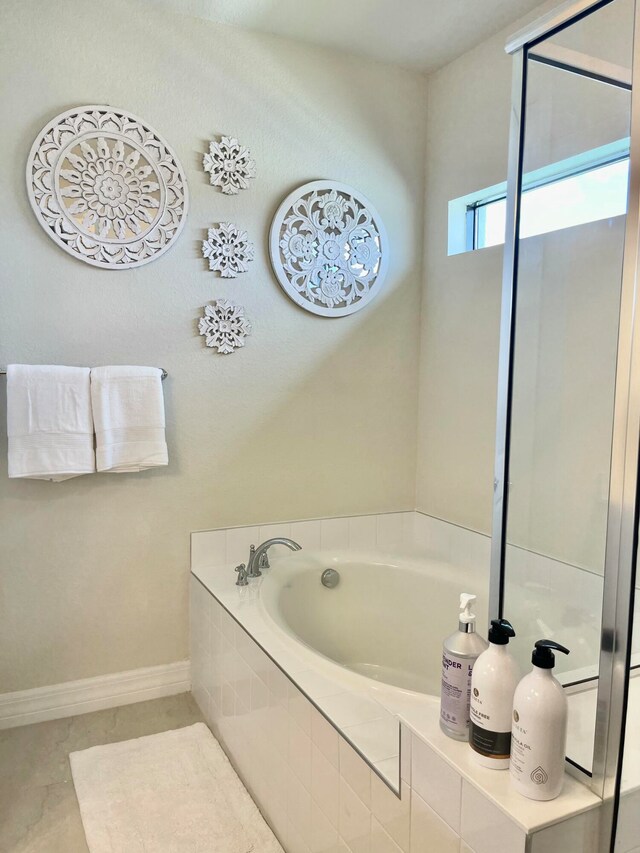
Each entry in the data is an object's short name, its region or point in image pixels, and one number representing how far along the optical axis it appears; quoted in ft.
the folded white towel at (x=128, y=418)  7.28
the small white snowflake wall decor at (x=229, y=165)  7.90
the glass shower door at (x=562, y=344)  3.71
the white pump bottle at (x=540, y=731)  3.33
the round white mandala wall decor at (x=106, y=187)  7.14
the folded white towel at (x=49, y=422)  6.89
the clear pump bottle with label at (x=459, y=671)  3.87
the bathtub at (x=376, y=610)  7.86
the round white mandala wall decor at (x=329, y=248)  8.43
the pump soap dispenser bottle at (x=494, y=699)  3.56
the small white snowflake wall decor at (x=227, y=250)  7.99
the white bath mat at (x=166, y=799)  5.64
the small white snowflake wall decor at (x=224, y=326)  8.09
